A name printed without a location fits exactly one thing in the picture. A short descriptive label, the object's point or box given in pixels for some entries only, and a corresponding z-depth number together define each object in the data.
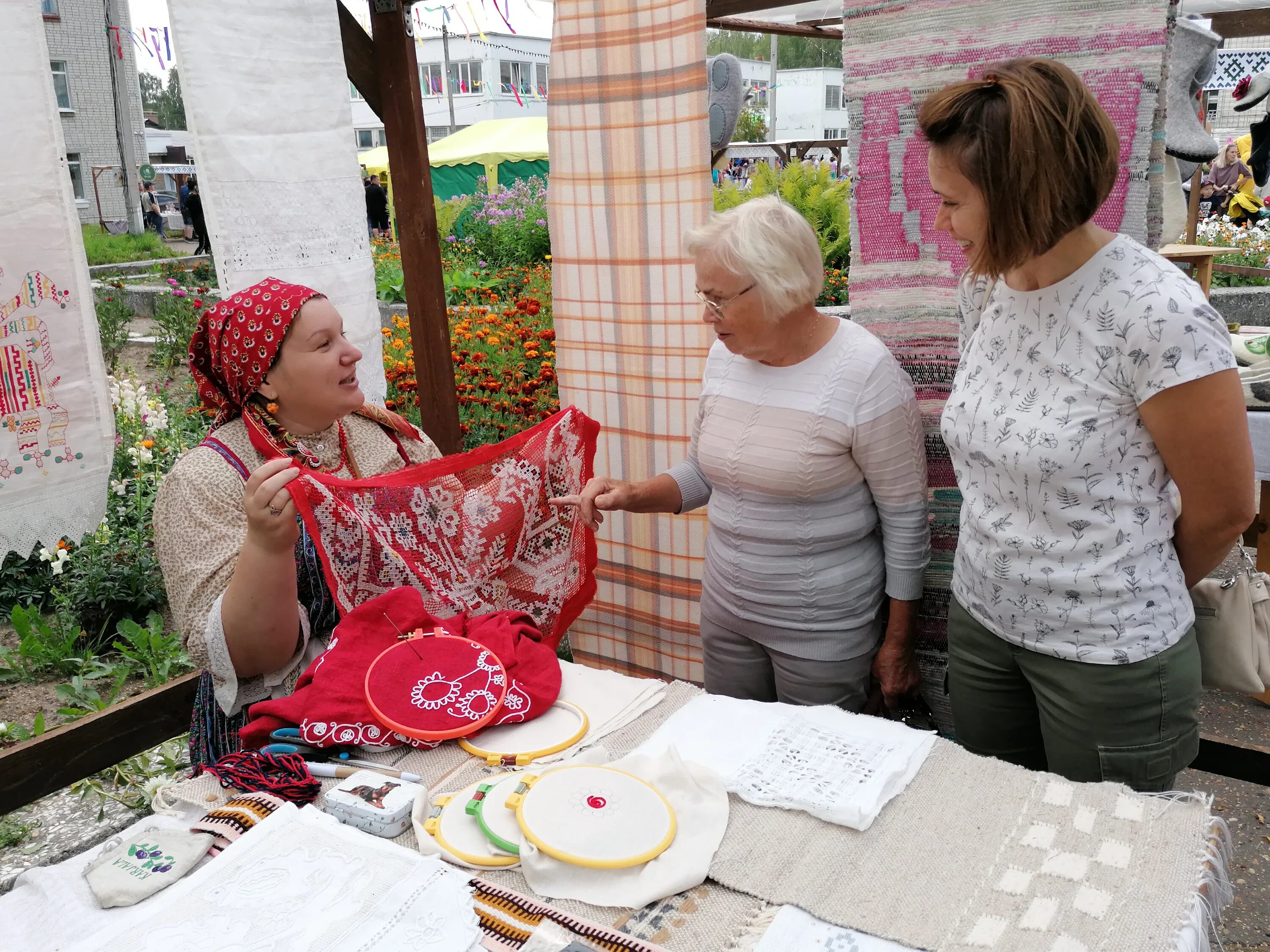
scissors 1.75
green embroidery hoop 1.45
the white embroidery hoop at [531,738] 1.73
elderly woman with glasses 2.23
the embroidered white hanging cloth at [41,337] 2.26
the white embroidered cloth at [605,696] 1.82
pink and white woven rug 2.20
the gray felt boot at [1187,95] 2.83
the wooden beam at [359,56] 3.40
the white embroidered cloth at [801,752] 1.54
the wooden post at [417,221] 3.47
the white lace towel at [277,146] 2.76
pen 1.71
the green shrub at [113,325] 7.78
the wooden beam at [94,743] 2.69
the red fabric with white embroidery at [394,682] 1.78
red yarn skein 1.63
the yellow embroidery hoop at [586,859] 1.38
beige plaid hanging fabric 2.86
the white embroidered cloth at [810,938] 1.26
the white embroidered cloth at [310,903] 1.28
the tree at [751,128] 34.16
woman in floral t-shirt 1.65
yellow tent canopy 22.36
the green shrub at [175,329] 8.09
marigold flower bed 5.15
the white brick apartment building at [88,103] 19.41
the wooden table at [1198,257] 3.80
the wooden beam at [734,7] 2.95
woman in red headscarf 2.00
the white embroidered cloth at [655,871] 1.36
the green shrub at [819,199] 8.20
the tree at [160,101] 41.25
